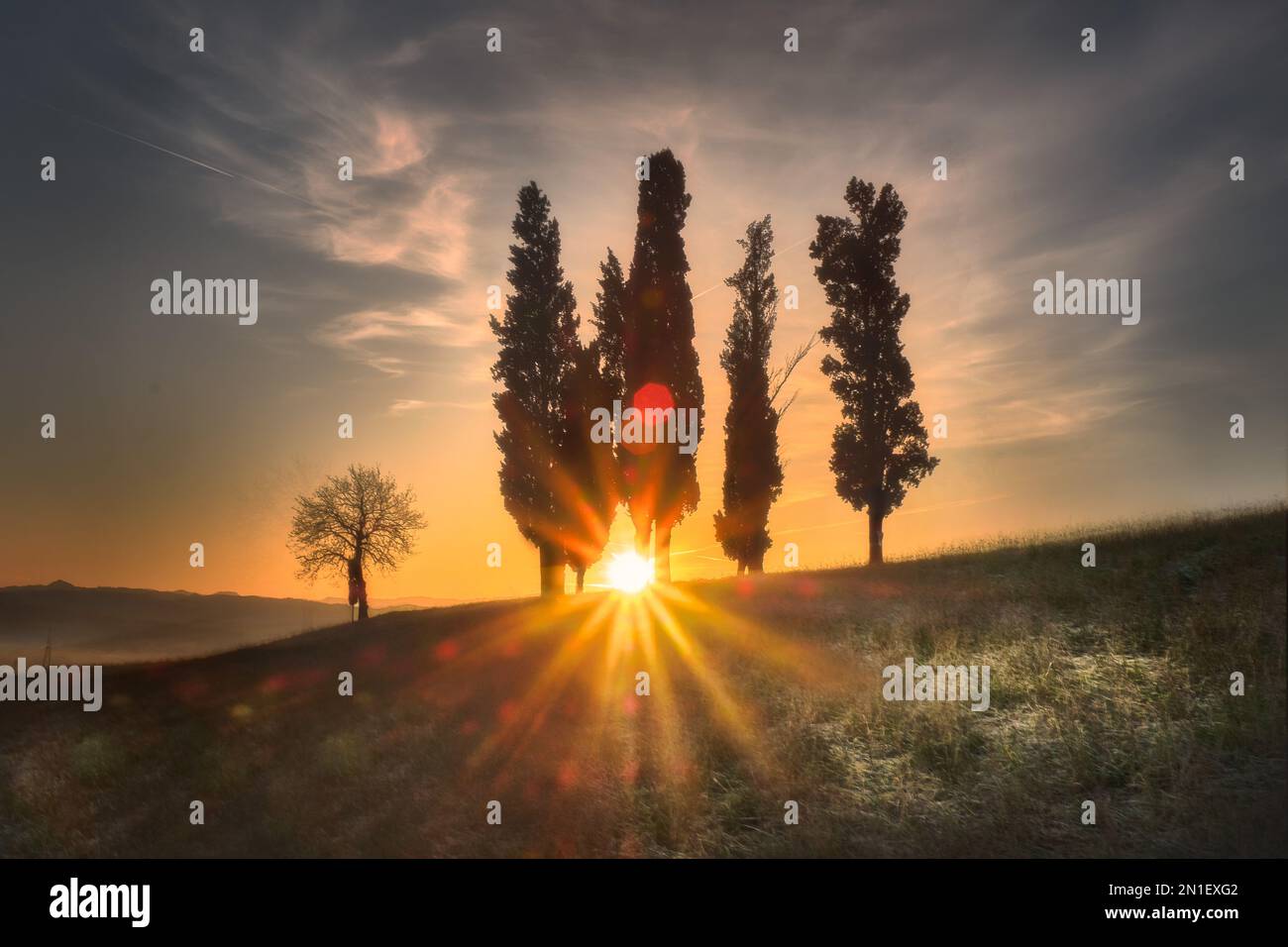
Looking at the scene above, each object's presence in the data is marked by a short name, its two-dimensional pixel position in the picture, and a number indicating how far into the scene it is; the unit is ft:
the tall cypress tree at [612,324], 113.80
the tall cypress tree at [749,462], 114.42
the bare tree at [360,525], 136.87
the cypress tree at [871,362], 102.53
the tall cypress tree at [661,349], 108.68
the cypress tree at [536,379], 113.91
